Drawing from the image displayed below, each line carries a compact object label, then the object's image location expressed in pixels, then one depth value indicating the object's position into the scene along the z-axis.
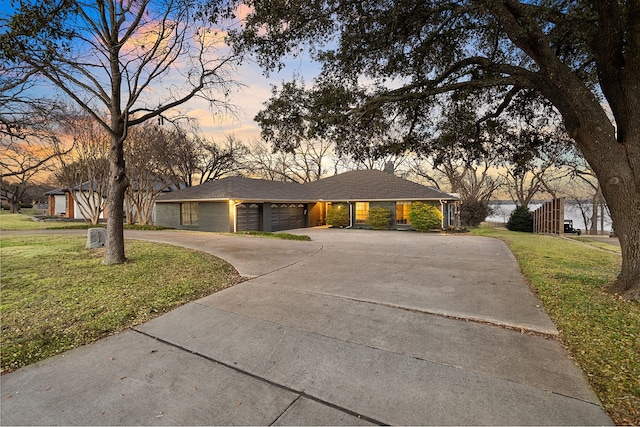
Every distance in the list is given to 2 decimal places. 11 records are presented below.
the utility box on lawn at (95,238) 9.88
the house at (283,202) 18.08
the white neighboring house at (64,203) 27.33
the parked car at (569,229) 23.55
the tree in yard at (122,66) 6.81
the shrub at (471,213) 25.66
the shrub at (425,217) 19.14
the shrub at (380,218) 20.88
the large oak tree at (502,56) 4.73
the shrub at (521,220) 23.47
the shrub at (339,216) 22.44
